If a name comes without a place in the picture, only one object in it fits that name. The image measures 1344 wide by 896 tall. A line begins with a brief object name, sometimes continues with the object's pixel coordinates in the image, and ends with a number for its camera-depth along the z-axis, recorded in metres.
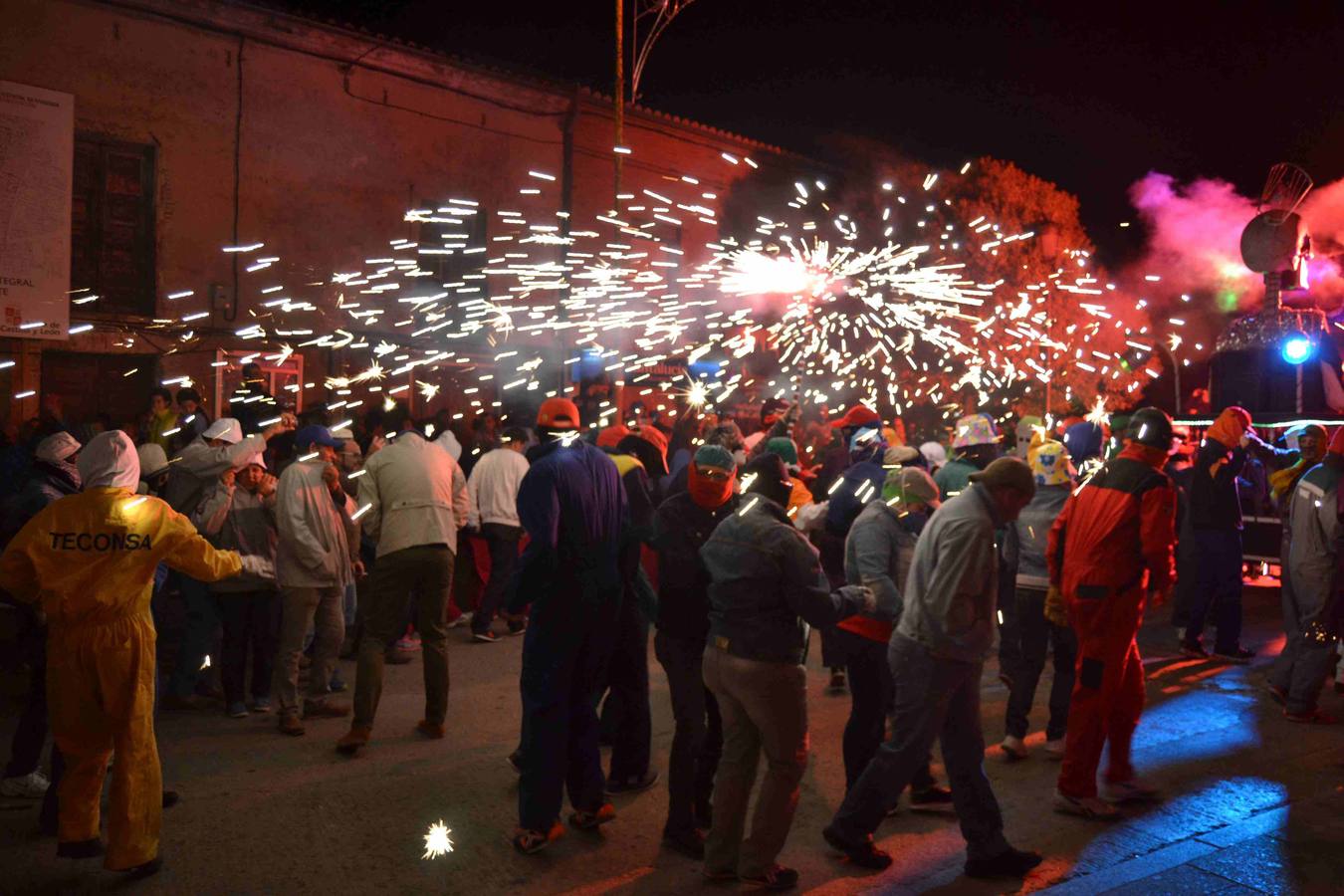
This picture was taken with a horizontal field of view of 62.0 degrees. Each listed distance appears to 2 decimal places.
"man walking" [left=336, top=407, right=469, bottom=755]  6.38
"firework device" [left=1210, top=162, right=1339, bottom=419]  16.22
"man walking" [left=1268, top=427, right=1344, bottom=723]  7.24
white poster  13.63
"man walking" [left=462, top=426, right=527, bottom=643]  9.86
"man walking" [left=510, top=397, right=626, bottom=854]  4.98
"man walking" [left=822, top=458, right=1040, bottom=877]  4.70
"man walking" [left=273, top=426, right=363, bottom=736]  6.97
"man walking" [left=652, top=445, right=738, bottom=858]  5.04
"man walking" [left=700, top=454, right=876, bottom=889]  4.45
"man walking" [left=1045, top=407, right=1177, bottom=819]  5.43
